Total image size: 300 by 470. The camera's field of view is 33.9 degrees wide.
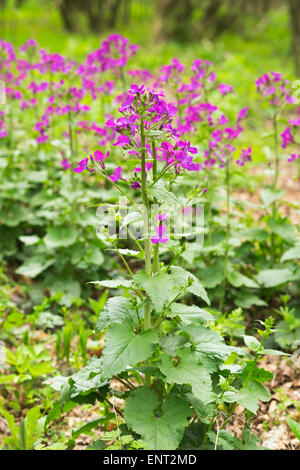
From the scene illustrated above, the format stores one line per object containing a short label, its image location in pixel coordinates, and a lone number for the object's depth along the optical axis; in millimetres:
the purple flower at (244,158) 3019
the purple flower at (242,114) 3047
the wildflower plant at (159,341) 1675
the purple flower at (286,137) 3045
